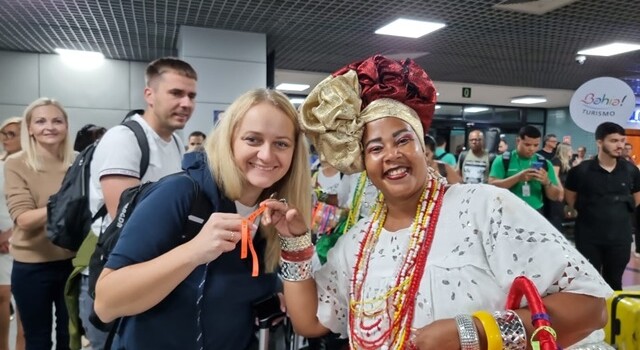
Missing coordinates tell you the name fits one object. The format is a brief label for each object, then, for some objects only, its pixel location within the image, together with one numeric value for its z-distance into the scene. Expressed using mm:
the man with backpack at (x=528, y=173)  4414
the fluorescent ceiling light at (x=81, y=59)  7779
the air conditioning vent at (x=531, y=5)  4797
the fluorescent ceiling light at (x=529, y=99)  13005
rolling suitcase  2369
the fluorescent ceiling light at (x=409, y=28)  5717
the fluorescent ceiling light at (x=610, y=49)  7160
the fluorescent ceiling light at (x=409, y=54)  7609
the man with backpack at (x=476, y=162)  5770
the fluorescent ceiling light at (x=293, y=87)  11173
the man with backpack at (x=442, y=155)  7616
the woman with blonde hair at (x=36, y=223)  2816
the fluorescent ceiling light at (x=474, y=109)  14031
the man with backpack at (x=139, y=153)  2080
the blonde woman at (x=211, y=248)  1214
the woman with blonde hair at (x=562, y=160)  7215
